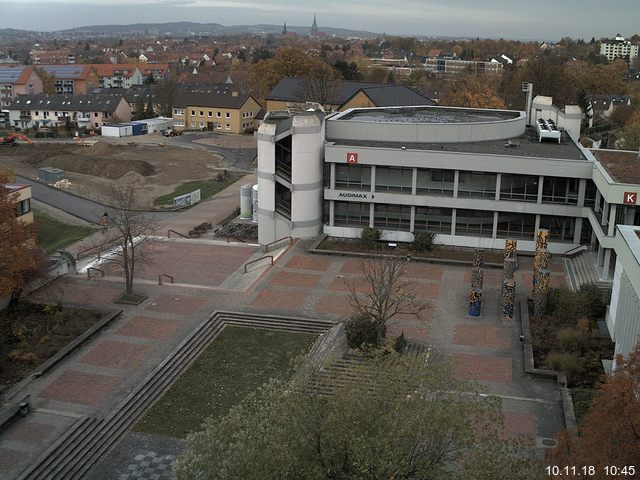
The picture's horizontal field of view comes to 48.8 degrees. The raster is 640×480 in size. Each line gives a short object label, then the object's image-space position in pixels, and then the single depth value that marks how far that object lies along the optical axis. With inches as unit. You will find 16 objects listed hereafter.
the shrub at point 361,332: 1109.1
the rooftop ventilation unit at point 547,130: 1814.7
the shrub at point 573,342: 1096.8
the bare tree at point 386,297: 1113.4
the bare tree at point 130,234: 1317.7
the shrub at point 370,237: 1641.2
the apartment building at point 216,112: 3860.7
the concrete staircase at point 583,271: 1336.1
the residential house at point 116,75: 6417.3
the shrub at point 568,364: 1033.5
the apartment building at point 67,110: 4077.3
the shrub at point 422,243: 1610.5
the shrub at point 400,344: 1109.1
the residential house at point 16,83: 4980.3
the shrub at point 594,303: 1219.9
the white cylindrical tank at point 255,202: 1887.3
